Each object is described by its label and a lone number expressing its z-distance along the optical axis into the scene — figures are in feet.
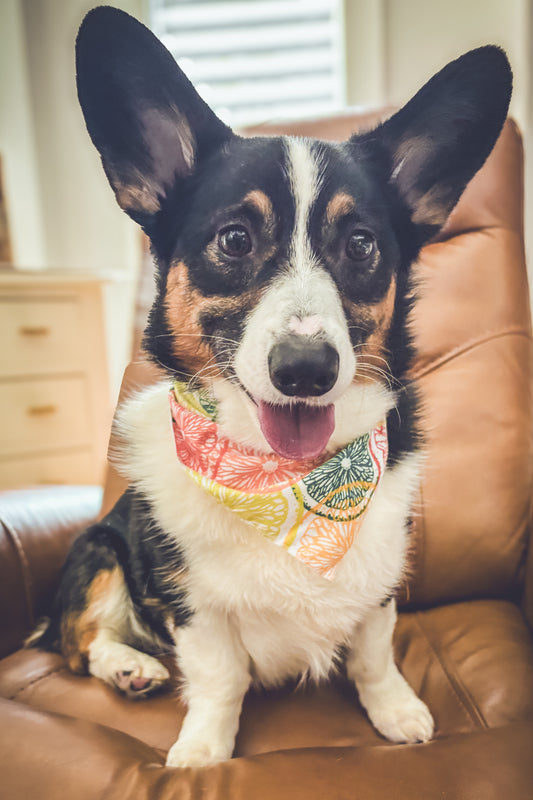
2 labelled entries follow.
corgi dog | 2.20
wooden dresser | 5.03
